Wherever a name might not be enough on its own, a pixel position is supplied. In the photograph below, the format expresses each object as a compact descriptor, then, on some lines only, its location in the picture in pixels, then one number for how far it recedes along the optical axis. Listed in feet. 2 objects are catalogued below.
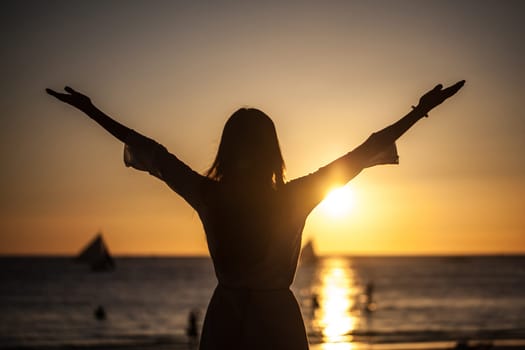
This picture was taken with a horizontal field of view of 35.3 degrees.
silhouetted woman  10.61
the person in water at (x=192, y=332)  101.55
